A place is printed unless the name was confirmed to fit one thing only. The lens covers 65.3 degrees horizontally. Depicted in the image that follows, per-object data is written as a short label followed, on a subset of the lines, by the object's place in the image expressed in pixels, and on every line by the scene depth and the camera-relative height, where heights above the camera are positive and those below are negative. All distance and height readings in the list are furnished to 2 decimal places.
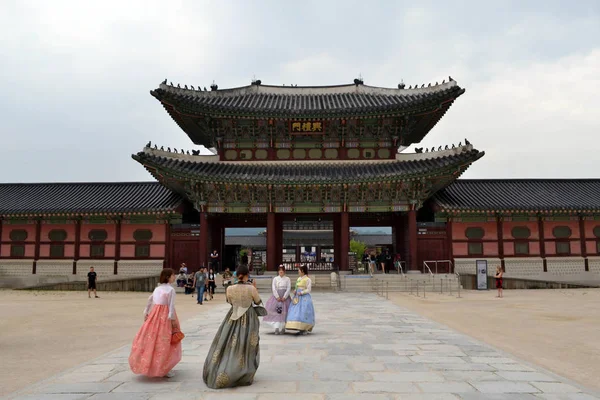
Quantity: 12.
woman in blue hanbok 11.09 -1.44
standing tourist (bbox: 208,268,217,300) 21.70 -1.61
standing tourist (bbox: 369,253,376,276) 26.24 -0.84
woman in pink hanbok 6.83 -1.32
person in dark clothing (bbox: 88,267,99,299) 22.36 -1.56
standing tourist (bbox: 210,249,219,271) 26.49 -0.68
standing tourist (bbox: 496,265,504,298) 21.38 -1.46
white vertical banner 24.70 -1.31
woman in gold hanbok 6.52 -1.40
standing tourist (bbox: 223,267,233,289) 22.58 -1.35
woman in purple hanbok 11.42 -1.34
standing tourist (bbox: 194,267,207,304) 18.88 -1.40
